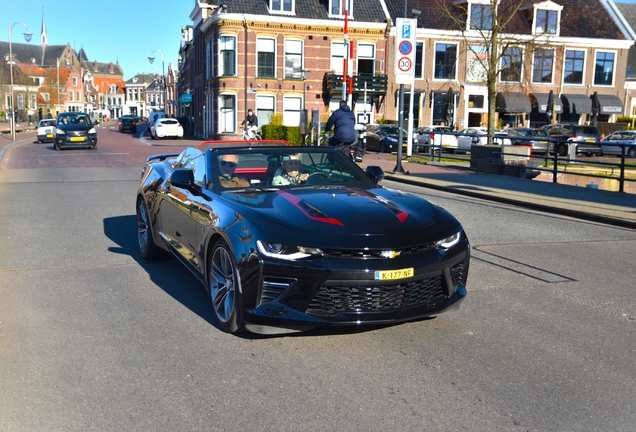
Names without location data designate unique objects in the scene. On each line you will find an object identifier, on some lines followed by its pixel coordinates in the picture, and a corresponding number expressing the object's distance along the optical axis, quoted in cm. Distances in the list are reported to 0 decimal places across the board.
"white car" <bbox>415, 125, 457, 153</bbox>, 3375
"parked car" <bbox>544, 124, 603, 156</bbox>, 3529
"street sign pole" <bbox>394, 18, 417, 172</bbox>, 1942
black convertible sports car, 445
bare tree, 2340
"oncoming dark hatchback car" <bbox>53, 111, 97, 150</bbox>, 3048
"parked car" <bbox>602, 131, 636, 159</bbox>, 3159
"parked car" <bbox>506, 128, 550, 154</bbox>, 3173
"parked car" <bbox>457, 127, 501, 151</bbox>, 3344
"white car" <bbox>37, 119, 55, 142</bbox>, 3956
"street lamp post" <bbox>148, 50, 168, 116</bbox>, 7619
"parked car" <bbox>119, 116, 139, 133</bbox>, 6500
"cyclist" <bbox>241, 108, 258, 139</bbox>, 2867
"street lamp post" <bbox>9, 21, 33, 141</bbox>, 4506
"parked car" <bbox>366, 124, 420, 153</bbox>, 3356
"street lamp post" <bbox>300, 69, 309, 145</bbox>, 2842
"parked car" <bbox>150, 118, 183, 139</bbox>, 4409
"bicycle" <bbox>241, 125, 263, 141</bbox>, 2720
